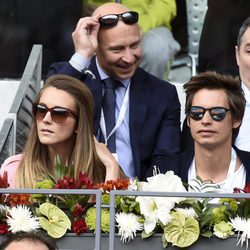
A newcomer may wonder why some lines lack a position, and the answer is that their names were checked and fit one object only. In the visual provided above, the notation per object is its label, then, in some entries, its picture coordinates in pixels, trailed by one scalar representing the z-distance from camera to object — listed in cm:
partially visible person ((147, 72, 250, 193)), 1520
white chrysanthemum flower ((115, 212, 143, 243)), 1363
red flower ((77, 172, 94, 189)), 1388
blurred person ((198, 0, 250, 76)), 2048
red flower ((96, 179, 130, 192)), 1389
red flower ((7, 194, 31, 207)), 1380
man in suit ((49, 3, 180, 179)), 1667
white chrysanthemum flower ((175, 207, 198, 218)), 1371
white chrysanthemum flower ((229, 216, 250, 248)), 1359
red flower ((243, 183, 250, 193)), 1379
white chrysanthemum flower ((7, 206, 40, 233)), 1358
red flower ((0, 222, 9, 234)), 1370
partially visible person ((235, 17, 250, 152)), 1719
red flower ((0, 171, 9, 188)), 1404
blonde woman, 1522
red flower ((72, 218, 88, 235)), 1368
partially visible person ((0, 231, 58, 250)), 1043
